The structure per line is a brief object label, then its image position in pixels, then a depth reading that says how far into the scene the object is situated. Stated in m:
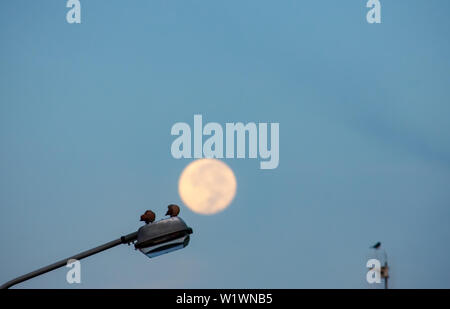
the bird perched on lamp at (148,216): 18.59
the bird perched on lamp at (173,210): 18.77
